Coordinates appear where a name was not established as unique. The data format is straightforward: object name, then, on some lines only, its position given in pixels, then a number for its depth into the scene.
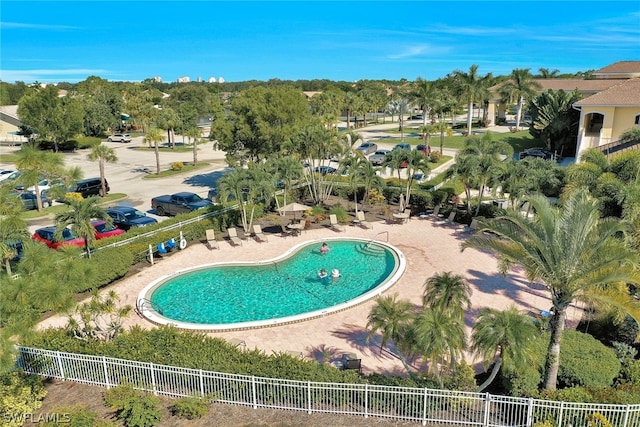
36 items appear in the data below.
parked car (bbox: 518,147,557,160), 44.00
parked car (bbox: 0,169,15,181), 37.86
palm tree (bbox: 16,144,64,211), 26.36
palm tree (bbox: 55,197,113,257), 18.55
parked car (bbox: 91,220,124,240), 23.72
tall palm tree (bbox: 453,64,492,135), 57.50
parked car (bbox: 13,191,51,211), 31.77
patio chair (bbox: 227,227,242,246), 24.56
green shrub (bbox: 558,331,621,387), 12.31
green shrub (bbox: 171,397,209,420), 11.02
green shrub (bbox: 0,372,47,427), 10.84
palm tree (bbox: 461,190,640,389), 11.07
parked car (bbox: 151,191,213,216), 29.00
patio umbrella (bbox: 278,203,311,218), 25.88
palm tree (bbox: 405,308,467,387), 10.60
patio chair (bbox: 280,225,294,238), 25.79
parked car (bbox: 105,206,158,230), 25.56
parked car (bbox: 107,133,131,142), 66.00
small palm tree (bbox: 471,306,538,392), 10.46
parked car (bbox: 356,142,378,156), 49.54
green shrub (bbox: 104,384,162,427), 10.71
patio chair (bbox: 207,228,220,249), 23.88
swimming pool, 17.55
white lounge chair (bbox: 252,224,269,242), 25.06
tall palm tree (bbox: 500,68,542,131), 62.22
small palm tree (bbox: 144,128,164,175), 42.28
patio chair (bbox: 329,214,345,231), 26.96
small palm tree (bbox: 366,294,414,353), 11.47
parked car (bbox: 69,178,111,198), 34.22
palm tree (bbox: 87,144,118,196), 34.34
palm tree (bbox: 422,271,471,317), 12.48
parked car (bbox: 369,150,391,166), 45.12
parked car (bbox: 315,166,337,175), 37.45
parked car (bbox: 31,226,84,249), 22.03
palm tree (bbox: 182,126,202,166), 46.88
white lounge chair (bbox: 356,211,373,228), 27.35
